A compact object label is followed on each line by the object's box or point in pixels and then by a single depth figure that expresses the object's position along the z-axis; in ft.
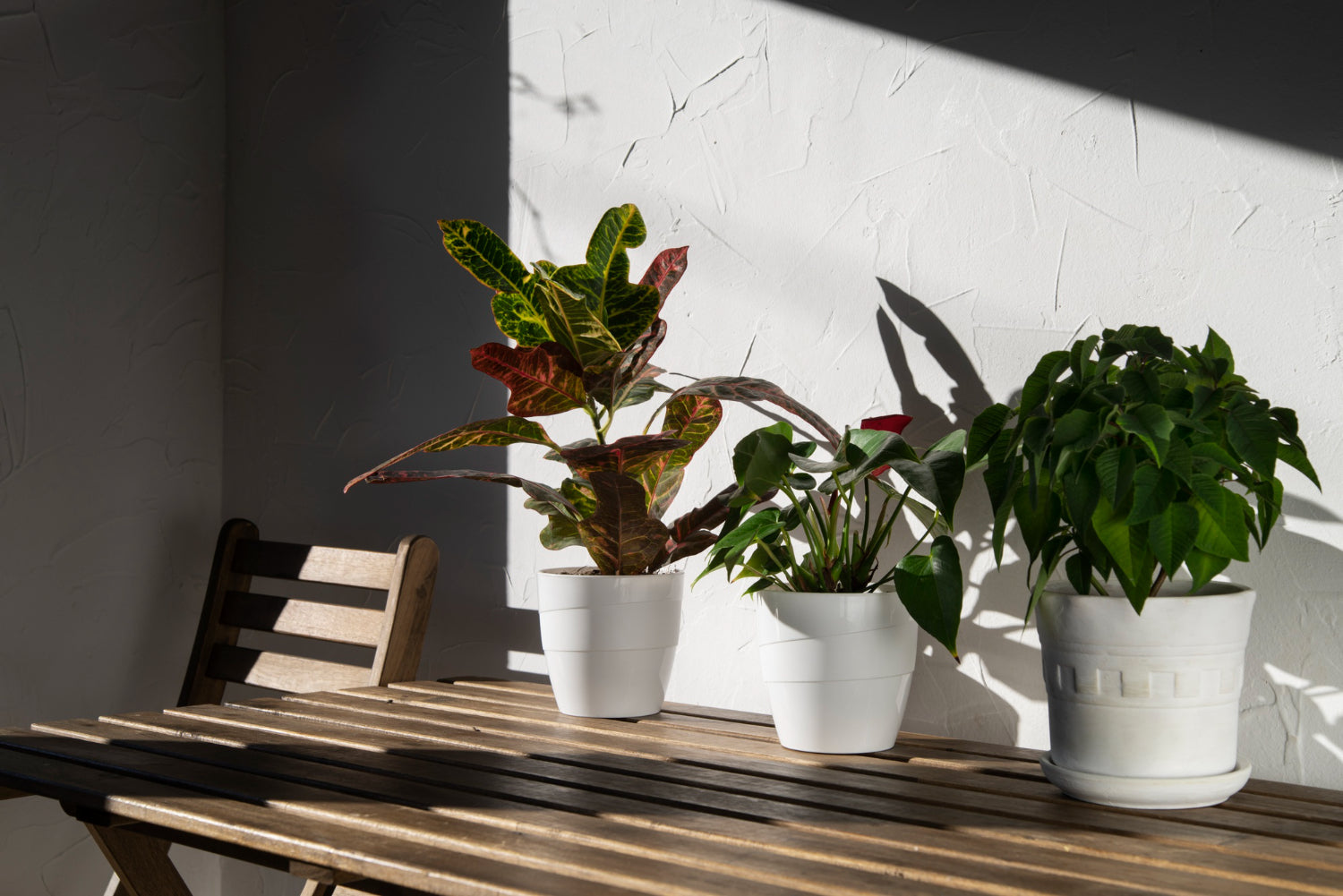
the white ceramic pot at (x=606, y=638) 4.16
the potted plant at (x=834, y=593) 3.25
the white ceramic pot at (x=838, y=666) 3.51
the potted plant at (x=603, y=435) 4.11
